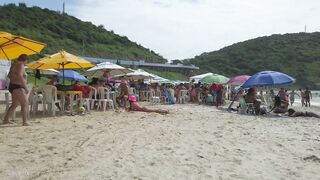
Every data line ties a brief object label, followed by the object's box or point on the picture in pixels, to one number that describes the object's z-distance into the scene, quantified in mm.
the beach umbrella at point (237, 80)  11655
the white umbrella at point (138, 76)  12782
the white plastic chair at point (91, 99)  7121
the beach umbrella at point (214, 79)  12288
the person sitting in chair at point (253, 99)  8356
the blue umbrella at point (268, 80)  8293
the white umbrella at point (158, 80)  16078
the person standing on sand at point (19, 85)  4814
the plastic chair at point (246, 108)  8477
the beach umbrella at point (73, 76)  11105
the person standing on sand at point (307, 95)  16456
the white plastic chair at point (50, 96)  6161
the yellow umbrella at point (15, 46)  5309
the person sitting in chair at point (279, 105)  8473
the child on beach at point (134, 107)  7652
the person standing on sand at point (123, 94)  8213
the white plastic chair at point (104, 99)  7495
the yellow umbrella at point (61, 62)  6837
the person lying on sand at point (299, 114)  8058
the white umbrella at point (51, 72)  11880
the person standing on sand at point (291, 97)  17874
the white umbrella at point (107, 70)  9690
